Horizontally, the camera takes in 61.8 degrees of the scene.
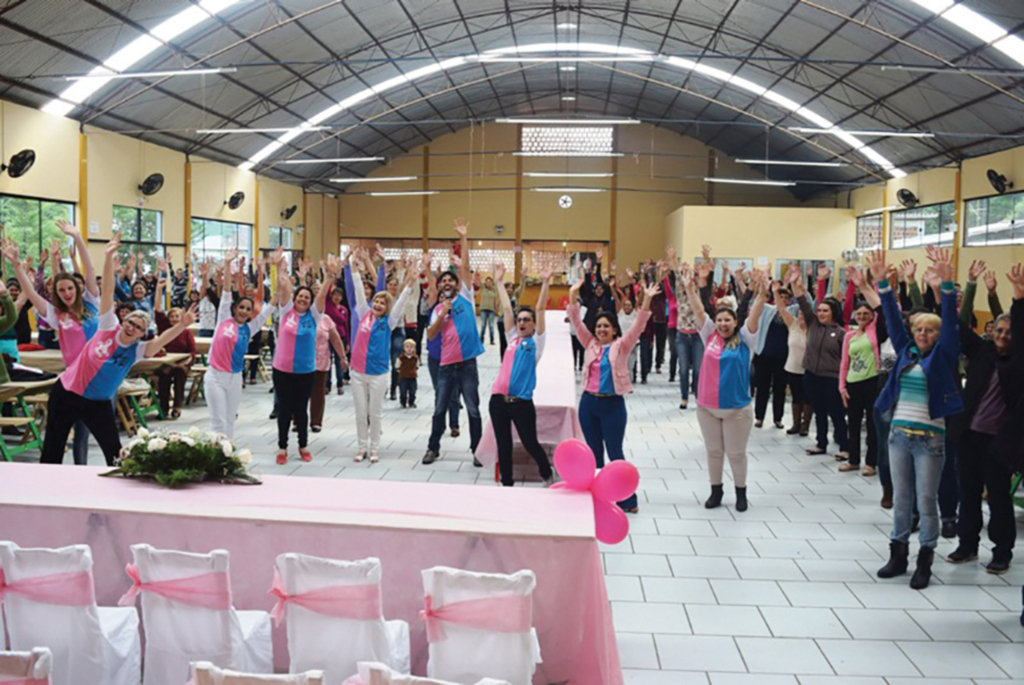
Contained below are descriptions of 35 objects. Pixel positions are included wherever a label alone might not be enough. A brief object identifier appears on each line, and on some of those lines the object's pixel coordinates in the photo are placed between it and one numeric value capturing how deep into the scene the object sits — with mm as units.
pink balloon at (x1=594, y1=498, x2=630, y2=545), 3580
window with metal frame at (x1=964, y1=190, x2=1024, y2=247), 16953
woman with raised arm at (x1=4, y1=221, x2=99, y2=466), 5883
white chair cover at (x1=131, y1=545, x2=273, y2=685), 2916
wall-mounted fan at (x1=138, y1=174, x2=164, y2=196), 18156
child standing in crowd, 10522
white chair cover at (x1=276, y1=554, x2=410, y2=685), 2848
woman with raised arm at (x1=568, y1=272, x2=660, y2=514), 5793
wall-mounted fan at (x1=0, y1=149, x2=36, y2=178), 13969
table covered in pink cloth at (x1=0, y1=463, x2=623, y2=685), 3172
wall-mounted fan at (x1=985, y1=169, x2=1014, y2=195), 17047
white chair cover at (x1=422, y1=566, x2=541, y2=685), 2770
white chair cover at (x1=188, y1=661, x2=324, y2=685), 2266
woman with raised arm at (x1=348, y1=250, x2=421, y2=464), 7297
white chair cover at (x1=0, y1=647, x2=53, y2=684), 2355
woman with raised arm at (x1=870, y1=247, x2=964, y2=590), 4574
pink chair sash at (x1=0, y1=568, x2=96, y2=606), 2863
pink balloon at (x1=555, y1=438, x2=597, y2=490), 3719
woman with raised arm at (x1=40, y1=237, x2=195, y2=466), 5250
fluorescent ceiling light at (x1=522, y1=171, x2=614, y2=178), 26997
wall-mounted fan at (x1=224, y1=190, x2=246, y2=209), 22512
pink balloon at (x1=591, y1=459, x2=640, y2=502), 3576
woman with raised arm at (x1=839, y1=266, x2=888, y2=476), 6973
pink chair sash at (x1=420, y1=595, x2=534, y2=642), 2764
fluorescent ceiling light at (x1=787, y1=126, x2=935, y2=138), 15811
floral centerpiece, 3811
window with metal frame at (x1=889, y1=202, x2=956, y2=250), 19875
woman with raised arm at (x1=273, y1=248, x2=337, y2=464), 7129
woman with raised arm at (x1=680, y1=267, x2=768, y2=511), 5895
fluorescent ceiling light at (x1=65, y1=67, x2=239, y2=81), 12141
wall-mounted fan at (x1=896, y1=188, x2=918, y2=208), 21094
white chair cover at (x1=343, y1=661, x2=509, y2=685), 2275
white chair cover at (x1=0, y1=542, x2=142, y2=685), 2861
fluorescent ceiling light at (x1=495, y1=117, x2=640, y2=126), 16172
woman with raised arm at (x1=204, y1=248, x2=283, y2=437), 6590
